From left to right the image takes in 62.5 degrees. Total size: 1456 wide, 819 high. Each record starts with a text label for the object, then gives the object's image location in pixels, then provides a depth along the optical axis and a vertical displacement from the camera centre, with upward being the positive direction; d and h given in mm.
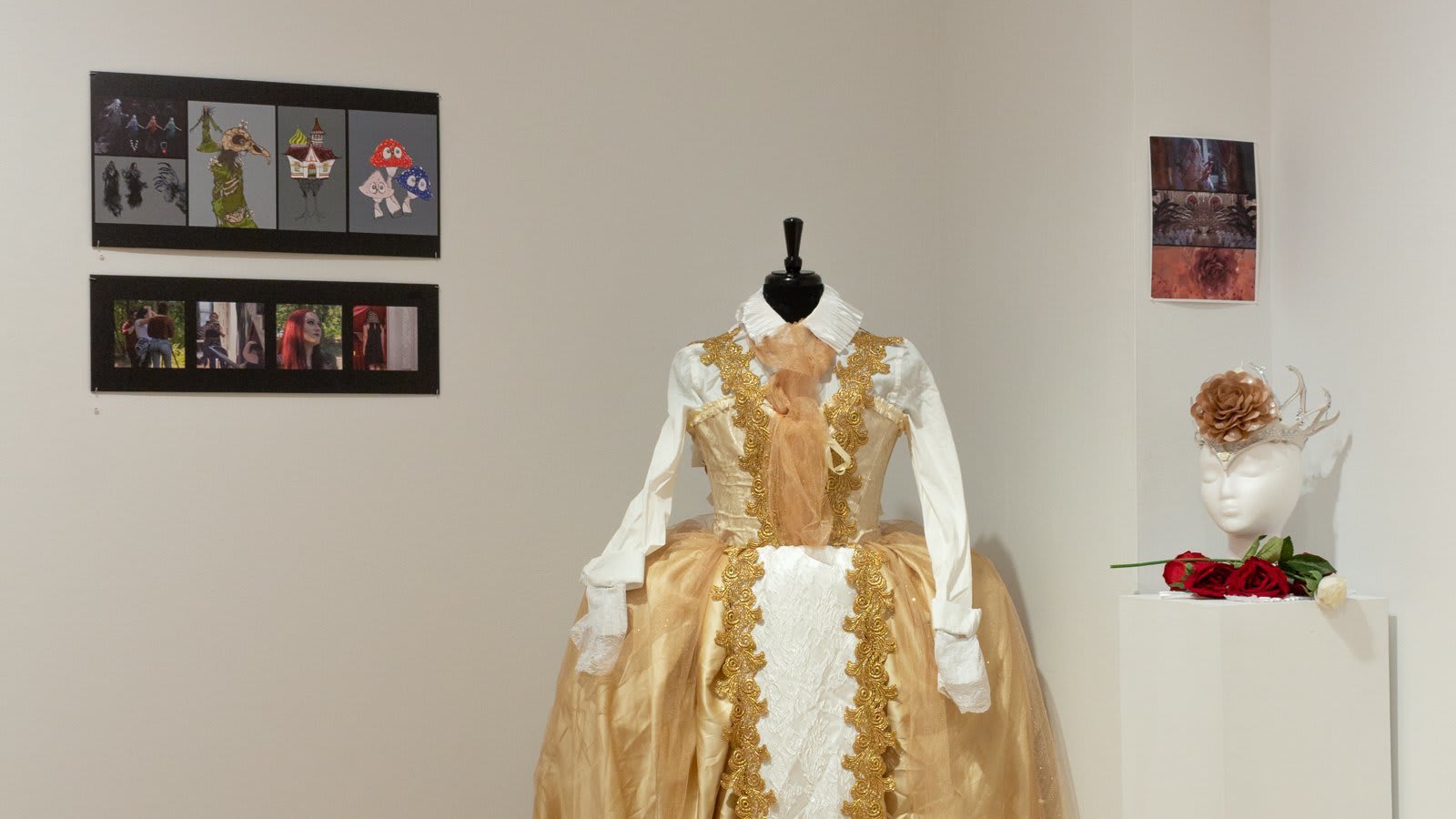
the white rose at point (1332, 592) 1917 -300
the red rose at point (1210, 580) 1976 -289
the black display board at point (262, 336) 2703 +168
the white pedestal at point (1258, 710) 1877 -491
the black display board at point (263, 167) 2709 +560
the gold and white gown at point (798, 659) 2123 -455
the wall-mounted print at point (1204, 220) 2268 +354
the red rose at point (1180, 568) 2025 -276
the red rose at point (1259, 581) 1950 -287
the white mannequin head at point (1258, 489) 2016 -141
